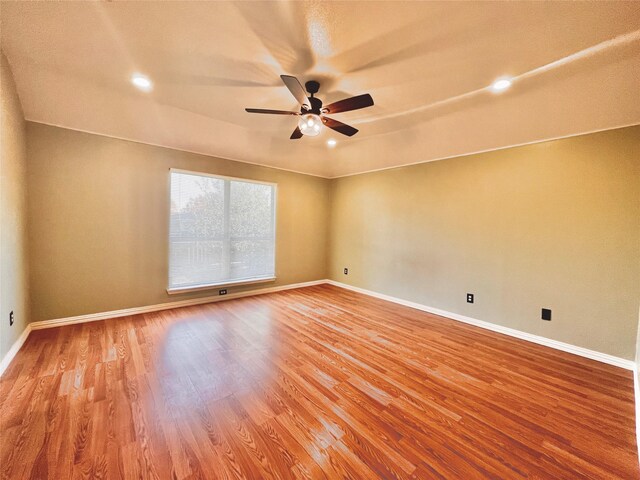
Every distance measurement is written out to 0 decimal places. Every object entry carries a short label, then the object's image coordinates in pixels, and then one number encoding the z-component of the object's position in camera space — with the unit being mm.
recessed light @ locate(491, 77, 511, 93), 2131
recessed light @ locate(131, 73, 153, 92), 2227
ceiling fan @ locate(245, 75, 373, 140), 1954
